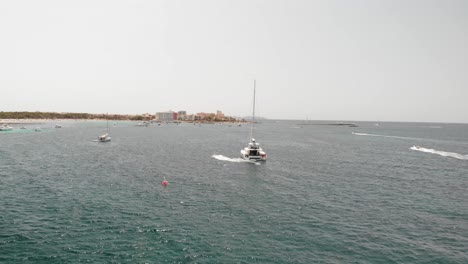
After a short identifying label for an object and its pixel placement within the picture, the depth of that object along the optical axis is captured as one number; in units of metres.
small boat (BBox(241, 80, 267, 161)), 89.06
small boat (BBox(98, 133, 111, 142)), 138.80
